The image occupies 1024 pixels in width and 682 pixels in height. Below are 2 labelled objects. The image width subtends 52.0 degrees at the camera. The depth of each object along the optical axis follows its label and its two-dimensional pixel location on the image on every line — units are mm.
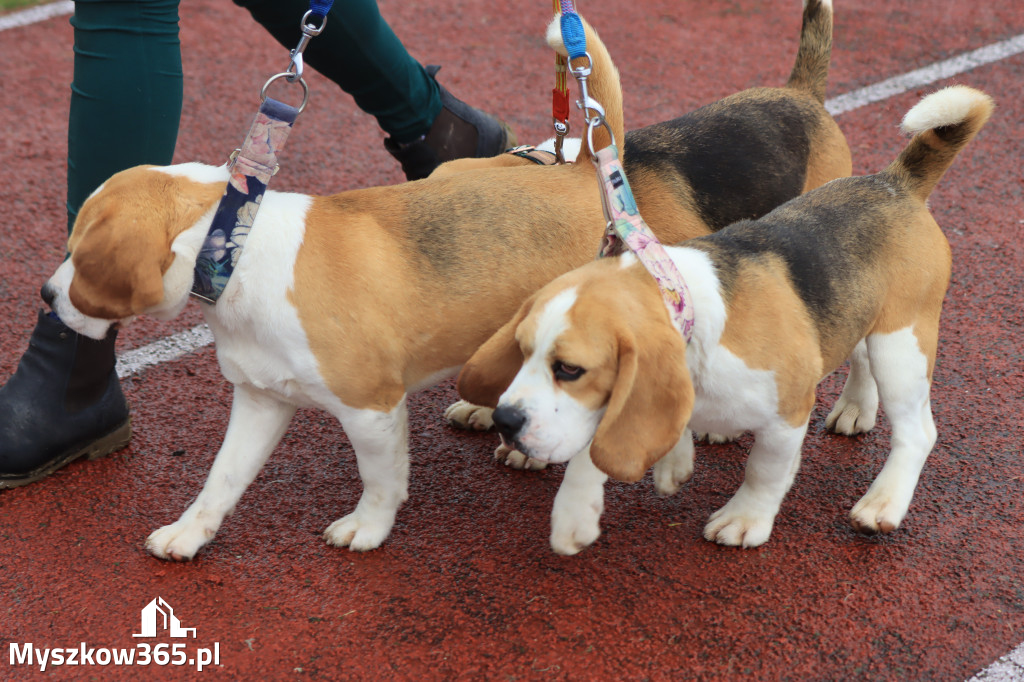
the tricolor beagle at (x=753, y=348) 2537
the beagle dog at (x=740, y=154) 3416
